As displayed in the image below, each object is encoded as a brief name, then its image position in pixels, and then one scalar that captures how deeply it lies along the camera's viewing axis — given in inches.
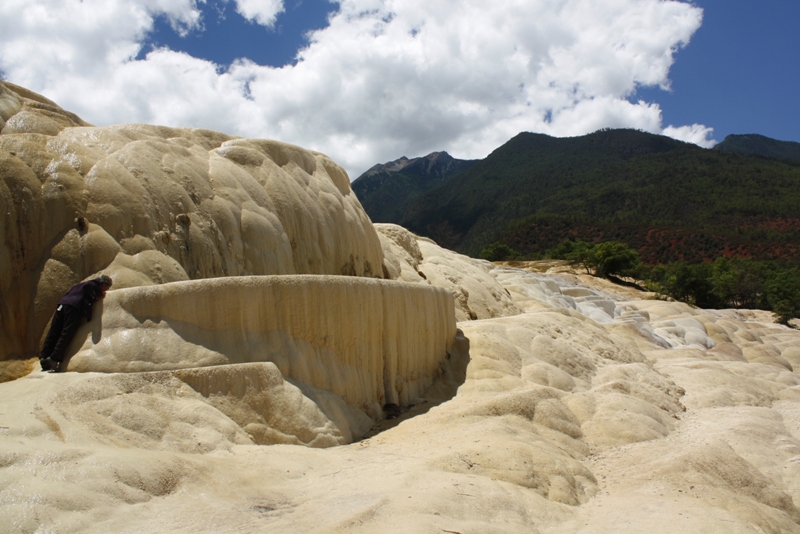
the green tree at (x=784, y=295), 1136.8
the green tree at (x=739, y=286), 1409.9
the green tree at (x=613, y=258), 1560.0
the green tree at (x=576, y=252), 1651.1
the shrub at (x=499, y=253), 1979.6
